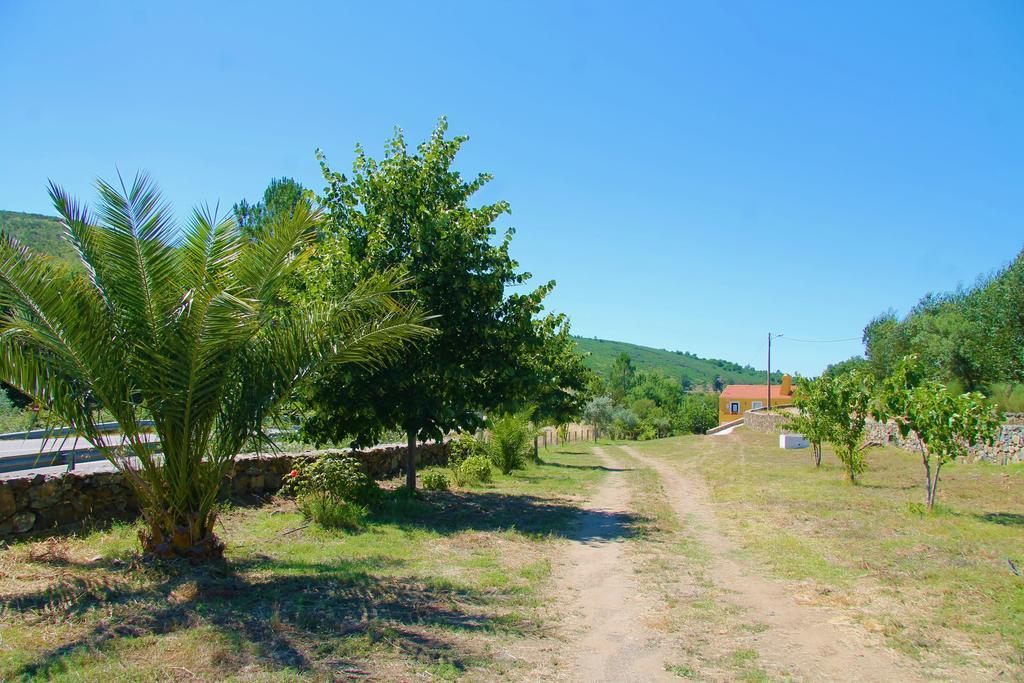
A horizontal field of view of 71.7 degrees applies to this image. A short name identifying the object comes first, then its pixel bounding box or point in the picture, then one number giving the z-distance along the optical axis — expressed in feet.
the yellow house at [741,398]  313.94
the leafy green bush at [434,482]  48.55
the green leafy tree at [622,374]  277.76
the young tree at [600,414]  170.51
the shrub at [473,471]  54.44
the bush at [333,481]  35.01
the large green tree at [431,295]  38.88
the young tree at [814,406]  57.93
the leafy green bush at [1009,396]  79.15
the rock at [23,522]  25.21
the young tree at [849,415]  53.11
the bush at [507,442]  66.54
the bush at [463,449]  63.62
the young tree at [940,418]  37.70
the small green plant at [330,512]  32.55
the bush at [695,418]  270.05
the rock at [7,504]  24.89
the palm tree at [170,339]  21.36
